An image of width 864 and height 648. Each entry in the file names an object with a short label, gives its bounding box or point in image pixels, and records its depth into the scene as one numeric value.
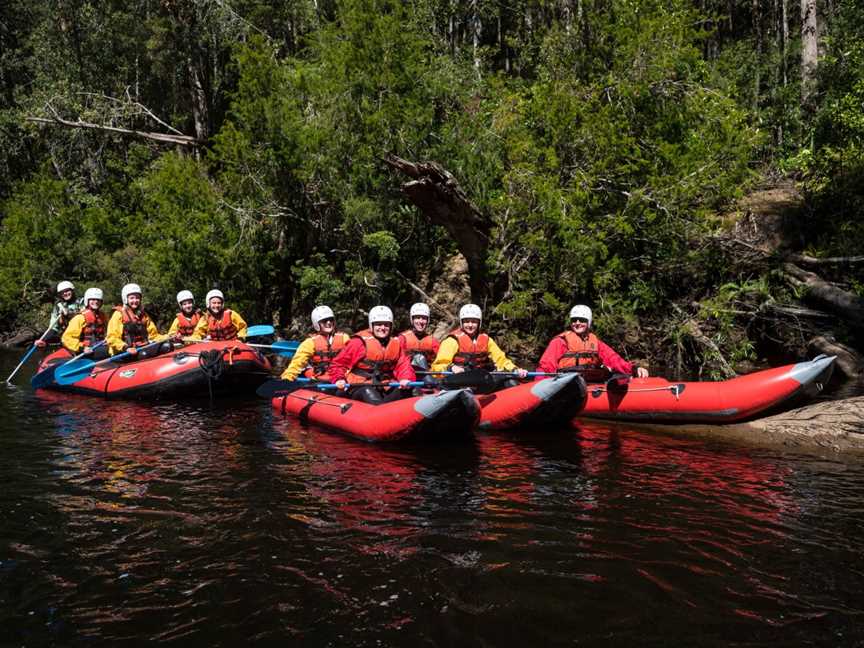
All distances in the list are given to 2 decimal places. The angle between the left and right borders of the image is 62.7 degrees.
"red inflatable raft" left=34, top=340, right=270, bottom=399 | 10.34
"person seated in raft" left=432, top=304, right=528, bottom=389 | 8.55
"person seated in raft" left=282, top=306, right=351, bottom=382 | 9.16
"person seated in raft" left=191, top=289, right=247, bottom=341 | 11.30
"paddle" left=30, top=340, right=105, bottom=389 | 11.55
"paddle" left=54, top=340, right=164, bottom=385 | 11.18
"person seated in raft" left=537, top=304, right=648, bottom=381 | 8.72
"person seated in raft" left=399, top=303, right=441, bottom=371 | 8.52
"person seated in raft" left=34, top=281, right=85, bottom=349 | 12.27
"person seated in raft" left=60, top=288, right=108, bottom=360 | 11.66
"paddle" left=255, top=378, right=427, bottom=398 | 9.07
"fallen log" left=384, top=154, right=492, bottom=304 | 13.66
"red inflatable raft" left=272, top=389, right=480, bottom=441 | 7.10
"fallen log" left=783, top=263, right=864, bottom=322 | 11.60
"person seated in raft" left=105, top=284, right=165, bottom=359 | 11.19
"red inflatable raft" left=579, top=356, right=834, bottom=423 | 7.74
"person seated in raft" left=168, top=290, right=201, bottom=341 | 11.90
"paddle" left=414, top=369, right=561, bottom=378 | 8.35
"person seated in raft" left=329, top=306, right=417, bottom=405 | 8.26
